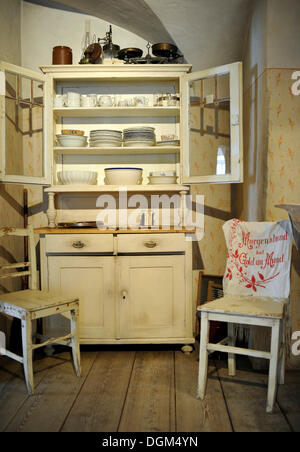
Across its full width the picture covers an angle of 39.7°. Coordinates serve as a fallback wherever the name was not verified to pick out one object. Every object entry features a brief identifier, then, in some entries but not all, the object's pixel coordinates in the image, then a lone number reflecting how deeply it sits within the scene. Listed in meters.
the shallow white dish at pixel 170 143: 3.11
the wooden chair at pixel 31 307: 2.24
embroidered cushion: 2.34
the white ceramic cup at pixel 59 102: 3.08
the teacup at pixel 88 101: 3.11
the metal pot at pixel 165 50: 3.03
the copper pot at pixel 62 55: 3.09
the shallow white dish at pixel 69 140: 3.08
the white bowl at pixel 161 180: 3.09
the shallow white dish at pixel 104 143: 3.11
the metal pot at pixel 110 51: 3.22
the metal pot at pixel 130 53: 3.09
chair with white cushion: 2.06
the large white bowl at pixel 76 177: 3.07
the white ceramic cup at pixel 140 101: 3.11
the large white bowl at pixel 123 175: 3.07
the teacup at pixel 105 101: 3.10
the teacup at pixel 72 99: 3.07
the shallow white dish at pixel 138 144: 3.10
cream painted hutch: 2.81
